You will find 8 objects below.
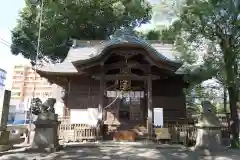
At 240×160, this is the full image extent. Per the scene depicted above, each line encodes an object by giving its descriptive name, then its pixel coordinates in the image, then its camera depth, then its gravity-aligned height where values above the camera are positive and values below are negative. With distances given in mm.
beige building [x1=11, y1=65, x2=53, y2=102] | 72562 +10695
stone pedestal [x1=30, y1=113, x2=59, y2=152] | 9734 -542
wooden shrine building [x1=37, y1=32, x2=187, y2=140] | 12938 +2314
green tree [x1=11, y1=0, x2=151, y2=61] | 26656 +11133
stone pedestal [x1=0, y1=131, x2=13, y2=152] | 10407 -934
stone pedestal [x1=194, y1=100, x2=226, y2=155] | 9812 -474
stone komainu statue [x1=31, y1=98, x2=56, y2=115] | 10266 +582
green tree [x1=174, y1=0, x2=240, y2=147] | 12477 +4652
